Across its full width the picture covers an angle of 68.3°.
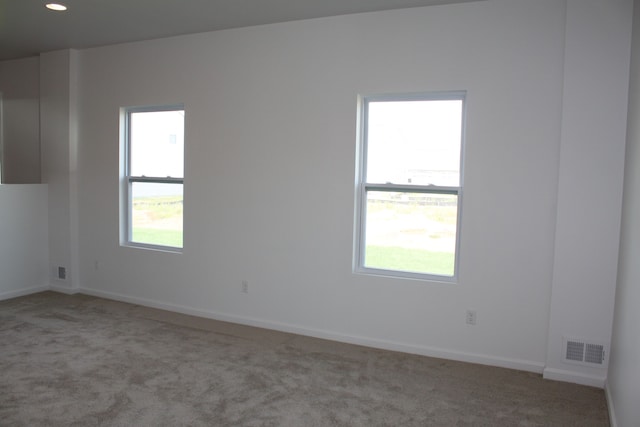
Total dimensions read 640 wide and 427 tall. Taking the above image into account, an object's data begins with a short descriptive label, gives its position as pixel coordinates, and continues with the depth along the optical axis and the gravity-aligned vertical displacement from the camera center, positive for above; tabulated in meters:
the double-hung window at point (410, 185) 3.88 +0.00
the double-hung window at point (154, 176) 5.11 +0.02
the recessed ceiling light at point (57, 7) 3.92 +1.41
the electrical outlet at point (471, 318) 3.73 -1.04
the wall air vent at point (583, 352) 3.30 -1.15
